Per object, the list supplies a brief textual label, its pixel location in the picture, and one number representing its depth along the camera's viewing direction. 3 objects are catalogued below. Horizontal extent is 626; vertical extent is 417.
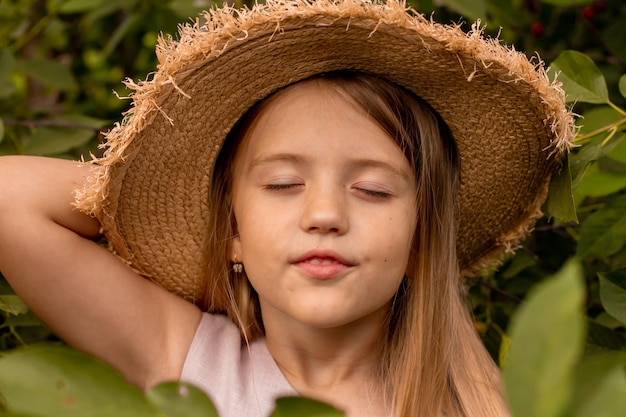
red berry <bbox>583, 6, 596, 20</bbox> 1.16
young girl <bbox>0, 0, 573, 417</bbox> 0.79
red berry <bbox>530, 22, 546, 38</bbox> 1.16
